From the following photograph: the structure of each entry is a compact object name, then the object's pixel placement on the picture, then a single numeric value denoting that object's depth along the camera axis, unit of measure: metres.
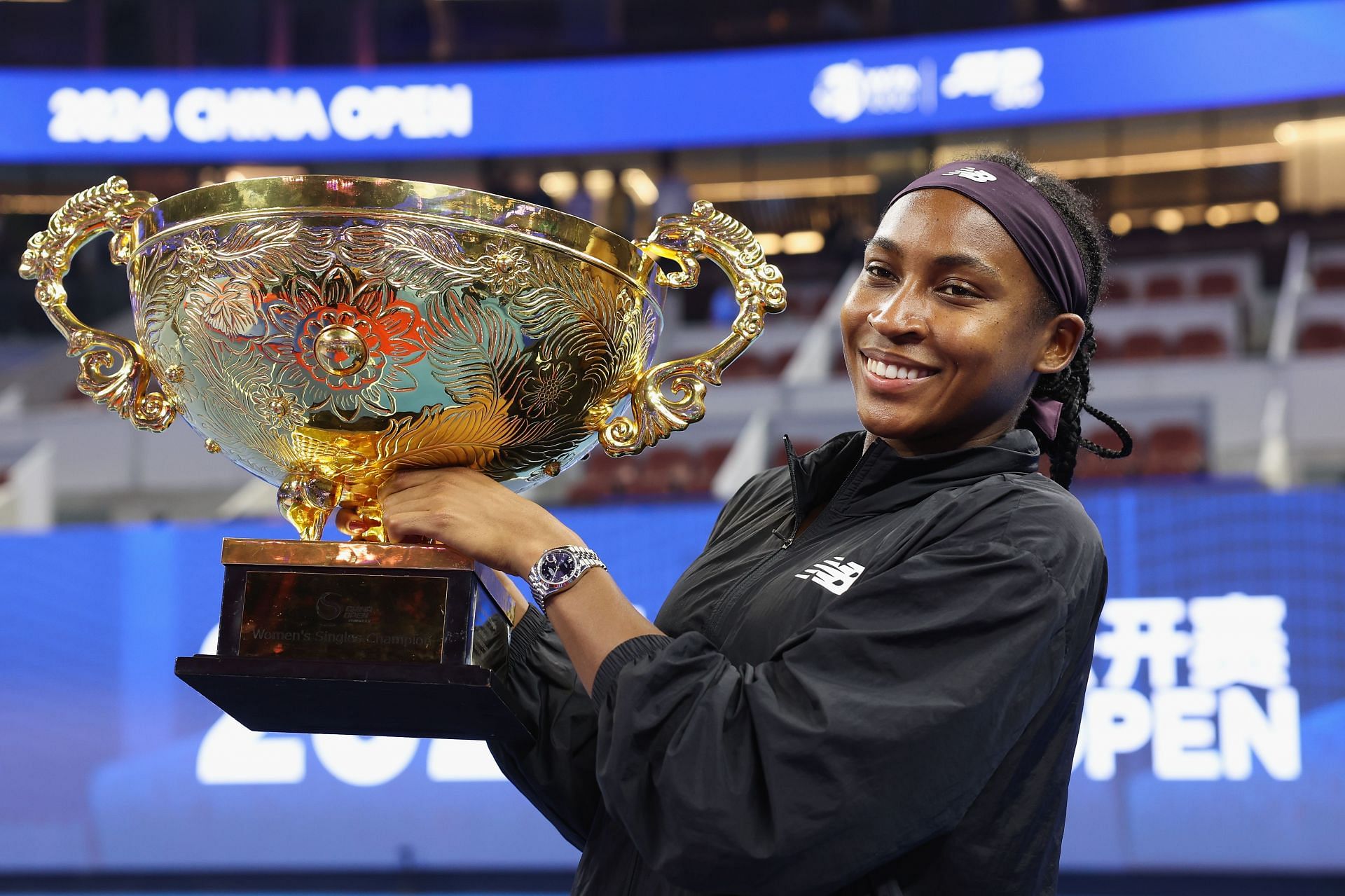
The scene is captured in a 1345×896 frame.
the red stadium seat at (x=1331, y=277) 6.95
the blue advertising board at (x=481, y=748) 3.35
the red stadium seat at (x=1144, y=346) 6.30
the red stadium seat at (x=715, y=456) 5.14
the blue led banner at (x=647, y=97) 7.82
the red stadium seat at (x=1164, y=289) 7.45
